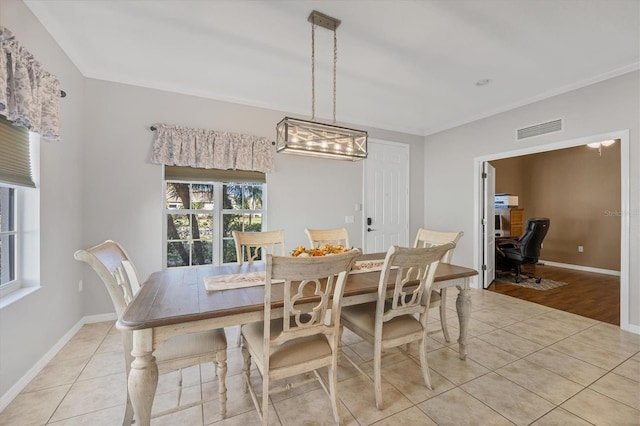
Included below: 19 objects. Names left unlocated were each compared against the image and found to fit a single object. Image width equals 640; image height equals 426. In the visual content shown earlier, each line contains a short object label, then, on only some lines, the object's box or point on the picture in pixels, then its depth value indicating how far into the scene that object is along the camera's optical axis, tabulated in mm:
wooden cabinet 5986
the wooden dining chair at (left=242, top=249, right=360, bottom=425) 1304
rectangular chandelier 2023
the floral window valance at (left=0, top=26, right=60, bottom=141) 1590
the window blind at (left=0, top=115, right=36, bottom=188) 1751
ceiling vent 3356
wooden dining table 1236
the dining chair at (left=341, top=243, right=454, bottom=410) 1630
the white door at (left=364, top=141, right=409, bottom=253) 4547
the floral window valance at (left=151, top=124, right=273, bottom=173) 3105
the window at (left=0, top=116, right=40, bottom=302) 1810
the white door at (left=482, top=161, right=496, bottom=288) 4230
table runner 1707
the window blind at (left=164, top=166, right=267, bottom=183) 3191
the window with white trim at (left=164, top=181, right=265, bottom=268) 3334
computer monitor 5830
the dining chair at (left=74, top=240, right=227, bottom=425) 1412
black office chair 4480
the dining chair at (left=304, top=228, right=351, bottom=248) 2873
